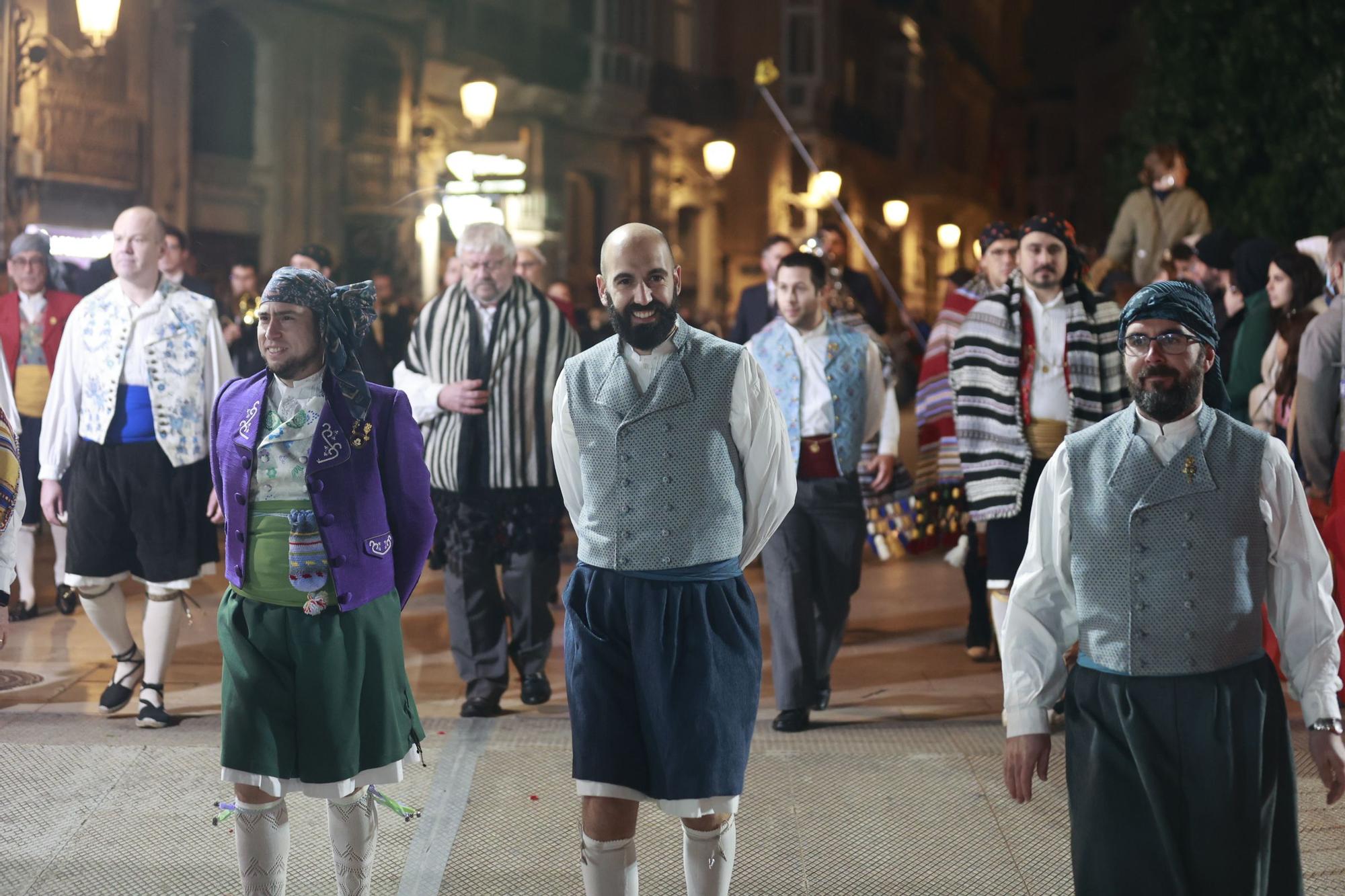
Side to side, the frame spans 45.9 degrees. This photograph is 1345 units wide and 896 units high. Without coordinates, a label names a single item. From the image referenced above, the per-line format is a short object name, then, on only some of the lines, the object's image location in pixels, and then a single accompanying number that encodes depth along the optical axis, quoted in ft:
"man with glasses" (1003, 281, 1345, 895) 10.14
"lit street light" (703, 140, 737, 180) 53.93
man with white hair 21.56
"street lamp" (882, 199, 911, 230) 62.49
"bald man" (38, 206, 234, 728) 20.49
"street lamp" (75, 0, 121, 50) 34.71
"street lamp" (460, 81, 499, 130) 41.65
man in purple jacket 12.57
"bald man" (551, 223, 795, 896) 12.28
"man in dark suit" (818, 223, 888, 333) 30.17
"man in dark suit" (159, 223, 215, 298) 28.40
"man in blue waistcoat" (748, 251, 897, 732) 20.93
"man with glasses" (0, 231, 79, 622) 27.55
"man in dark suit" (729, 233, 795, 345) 28.81
